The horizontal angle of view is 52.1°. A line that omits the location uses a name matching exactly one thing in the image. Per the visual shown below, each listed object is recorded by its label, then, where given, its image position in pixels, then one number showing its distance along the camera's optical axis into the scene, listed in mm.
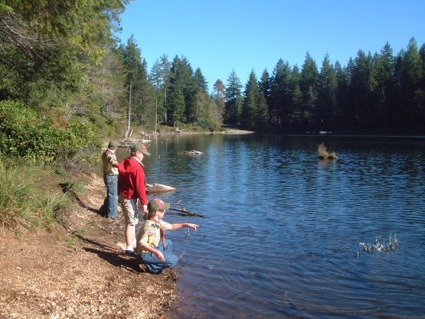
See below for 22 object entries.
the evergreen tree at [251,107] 123000
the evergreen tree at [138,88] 83500
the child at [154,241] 7969
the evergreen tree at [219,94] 156750
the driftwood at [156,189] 20050
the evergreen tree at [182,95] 107650
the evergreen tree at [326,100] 104688
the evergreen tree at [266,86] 130500
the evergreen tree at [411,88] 83938
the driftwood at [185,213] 15146
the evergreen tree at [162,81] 105006
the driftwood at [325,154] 40353
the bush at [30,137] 14180
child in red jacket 9117
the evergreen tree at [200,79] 140375
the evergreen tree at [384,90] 90688
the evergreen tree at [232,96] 137625
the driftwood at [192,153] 46188
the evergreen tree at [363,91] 95562
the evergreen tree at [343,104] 101875
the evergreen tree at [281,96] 122500
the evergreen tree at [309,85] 110750
